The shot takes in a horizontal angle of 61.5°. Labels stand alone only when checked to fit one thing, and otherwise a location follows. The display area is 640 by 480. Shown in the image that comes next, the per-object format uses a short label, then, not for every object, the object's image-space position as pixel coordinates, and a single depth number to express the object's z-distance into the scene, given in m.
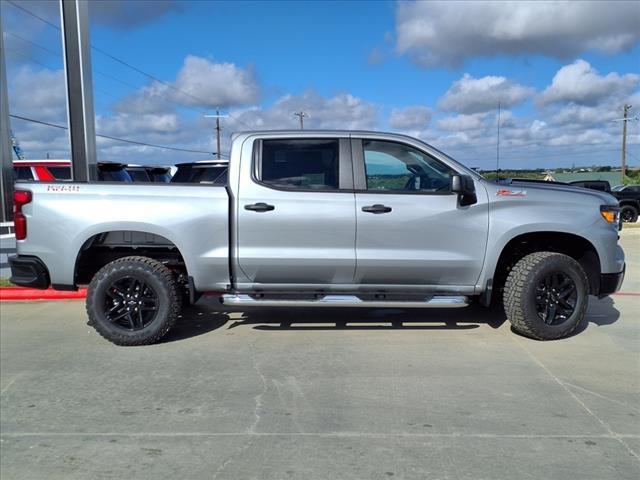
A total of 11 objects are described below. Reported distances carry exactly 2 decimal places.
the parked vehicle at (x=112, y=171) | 9.97
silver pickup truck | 5.16
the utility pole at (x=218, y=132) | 56.91
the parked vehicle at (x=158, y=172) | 12.32
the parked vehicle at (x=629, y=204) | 21.45
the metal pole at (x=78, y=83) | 8.55
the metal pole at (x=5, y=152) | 9.36
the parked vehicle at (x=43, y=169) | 11.51
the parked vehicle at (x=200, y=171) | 8.94
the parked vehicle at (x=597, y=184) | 13.19
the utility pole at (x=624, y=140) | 51.14
